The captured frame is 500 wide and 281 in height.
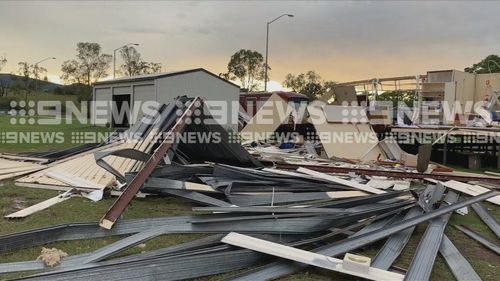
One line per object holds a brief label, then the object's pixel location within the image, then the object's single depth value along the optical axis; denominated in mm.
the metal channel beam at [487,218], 5515
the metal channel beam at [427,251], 3629
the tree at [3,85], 63531
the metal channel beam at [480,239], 4763
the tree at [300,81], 67612
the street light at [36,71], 65688
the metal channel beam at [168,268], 3312
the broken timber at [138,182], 4770
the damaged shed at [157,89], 27422
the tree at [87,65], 67312
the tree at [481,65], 43406
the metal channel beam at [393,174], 8609
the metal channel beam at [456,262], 3848
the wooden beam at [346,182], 7151
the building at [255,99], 27270
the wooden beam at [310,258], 3574
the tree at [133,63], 64875
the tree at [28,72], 65125
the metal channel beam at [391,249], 3925
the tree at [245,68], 63500
